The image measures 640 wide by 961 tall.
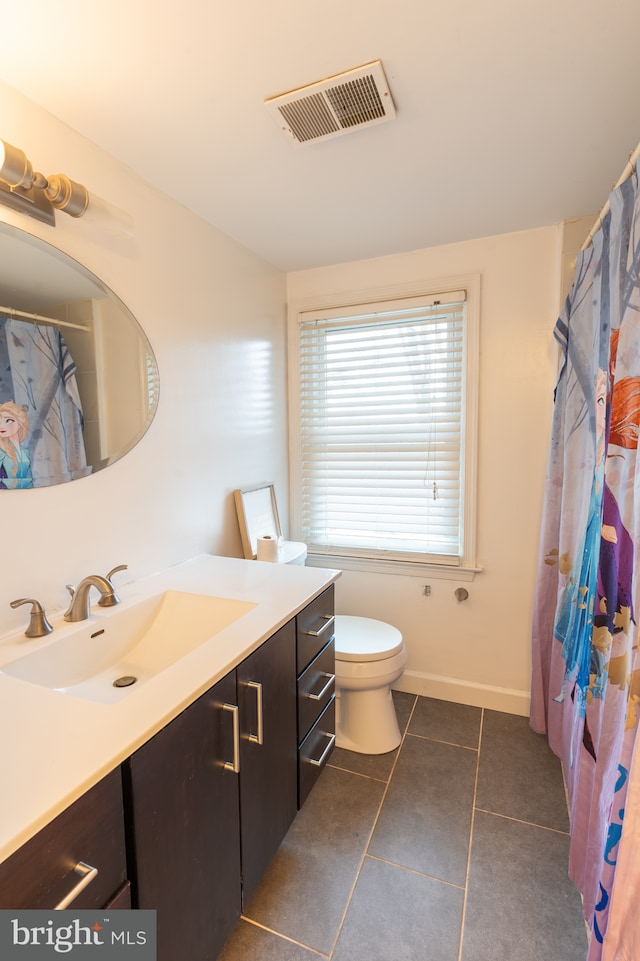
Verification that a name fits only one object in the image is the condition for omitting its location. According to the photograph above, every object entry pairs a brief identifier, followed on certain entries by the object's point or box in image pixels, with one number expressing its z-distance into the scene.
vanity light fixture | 1.02
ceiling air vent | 1.13
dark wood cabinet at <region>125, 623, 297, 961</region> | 0.83
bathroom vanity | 0.66
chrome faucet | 1.22
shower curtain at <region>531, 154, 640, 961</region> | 0.92
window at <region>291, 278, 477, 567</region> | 2.18
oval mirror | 1.13
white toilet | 1.84
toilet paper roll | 1.89
